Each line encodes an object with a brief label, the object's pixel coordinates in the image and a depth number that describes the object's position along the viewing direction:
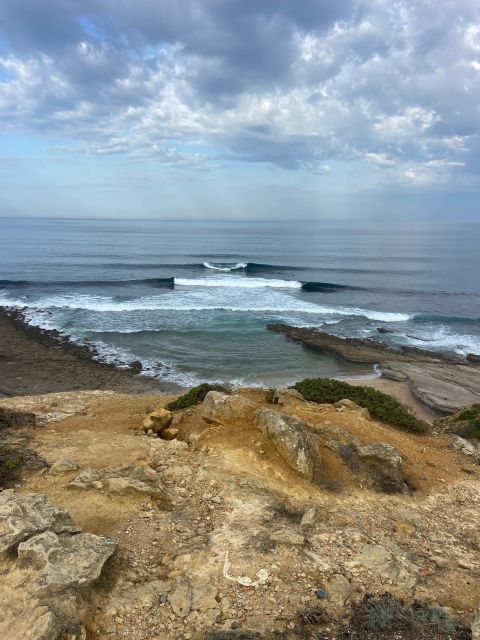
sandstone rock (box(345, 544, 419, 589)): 5.49
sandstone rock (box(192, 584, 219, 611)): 4.79
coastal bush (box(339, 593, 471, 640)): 4.50
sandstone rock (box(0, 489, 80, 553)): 5.10
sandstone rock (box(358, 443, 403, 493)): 8.00
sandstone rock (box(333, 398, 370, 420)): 11.31
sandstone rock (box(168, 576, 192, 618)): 4.73
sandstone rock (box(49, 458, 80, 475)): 7.27
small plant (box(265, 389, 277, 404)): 11.06
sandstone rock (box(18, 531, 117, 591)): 4.69
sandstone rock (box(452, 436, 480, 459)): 10.33
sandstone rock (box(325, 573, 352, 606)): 5.04
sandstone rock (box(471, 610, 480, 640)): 4.34
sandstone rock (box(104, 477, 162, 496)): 6.73
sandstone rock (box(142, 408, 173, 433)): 9.88
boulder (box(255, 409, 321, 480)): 7.76
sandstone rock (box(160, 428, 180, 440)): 9.44
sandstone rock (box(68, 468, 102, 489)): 6.80
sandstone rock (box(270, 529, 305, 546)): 5.92
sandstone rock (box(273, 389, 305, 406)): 10.88
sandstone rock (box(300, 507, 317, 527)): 6.51
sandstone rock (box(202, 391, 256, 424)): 9.30
